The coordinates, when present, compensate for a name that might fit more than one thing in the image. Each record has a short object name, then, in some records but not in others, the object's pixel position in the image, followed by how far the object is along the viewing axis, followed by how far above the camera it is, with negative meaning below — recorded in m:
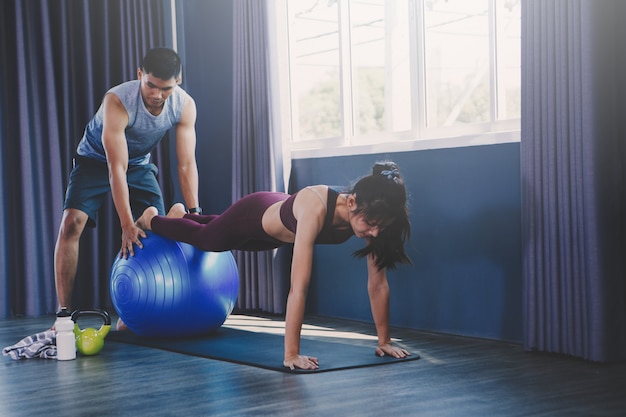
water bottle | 3.48 -0.70
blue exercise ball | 3.62 -0.52
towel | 3.56 -0.76
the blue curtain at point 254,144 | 4.84 +0.15
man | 3.78 +0.08
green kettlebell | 3.54 -0.72
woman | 3.04 -0.25
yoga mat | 3.22 -0.79
